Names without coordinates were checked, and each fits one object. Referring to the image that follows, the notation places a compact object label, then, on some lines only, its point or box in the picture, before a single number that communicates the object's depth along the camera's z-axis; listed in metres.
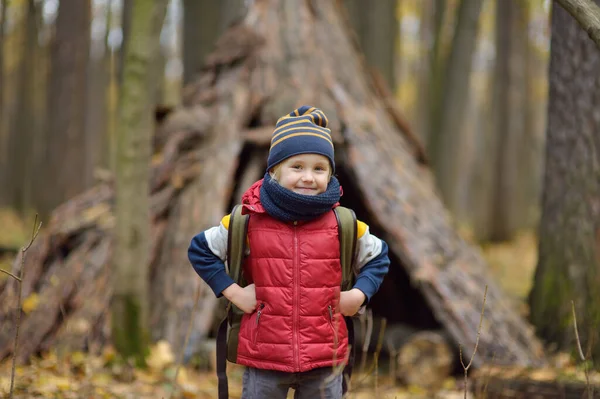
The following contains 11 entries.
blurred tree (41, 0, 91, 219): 10.54
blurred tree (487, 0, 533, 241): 13.00
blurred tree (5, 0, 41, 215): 17.44
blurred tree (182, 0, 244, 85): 10.10
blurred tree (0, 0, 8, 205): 16.12
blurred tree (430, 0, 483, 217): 9.91
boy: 2.46
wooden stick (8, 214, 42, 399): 2.57
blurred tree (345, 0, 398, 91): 10.55
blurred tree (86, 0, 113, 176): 16.08
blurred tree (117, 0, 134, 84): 12.30
